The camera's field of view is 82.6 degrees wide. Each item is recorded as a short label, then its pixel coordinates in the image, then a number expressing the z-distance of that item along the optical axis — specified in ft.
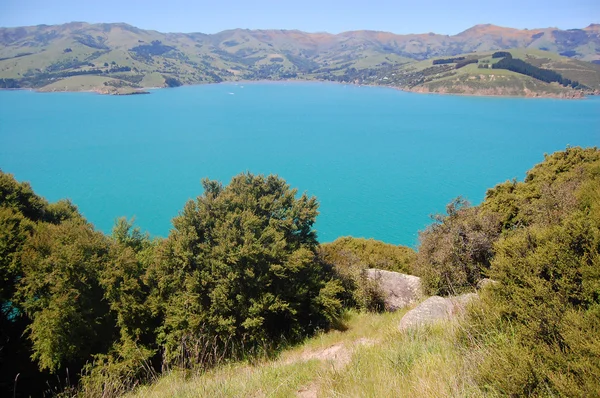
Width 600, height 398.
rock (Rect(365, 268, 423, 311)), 63.26
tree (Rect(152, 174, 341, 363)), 50.65
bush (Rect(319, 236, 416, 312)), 62.69
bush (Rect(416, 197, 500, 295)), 59.57
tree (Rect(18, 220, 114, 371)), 46.96
